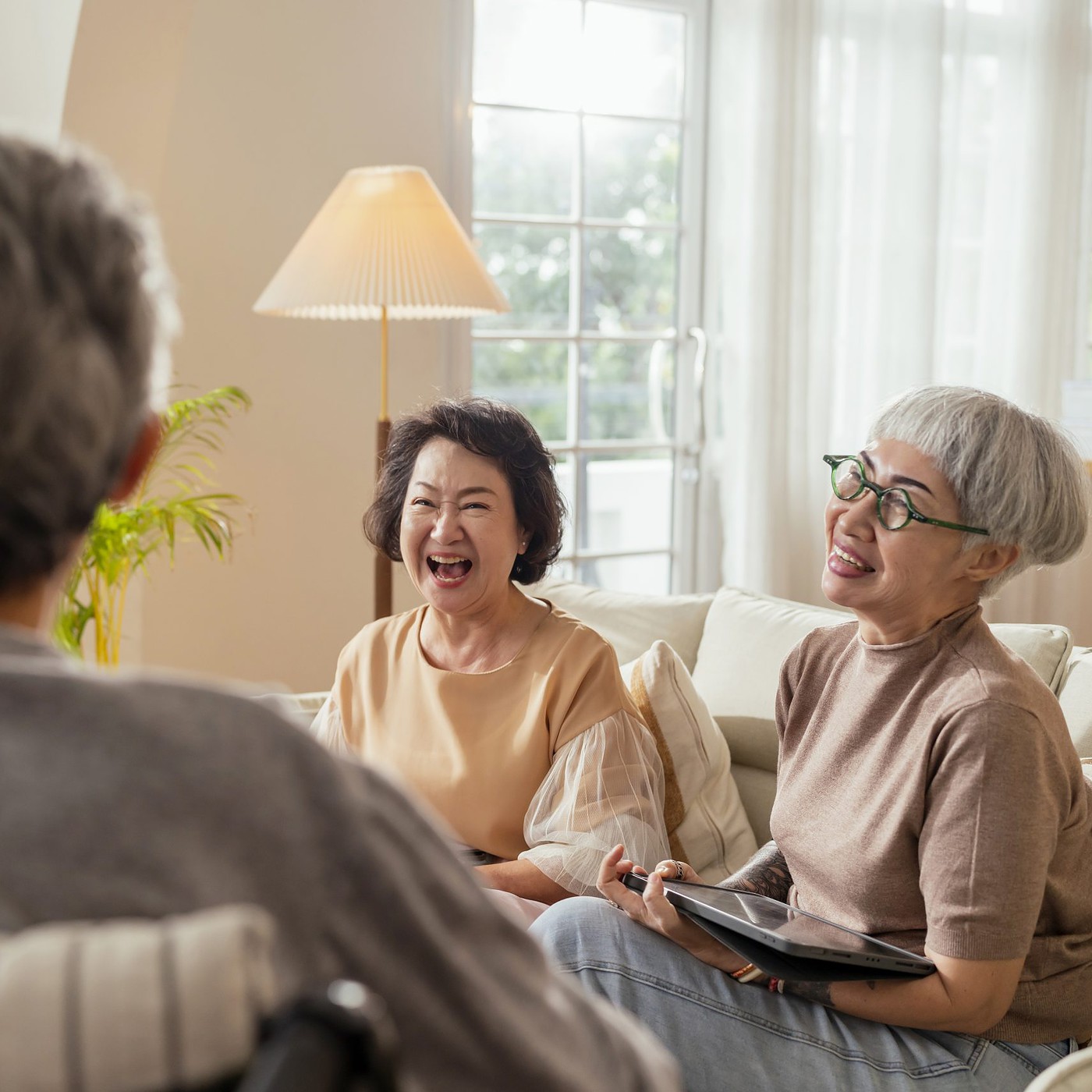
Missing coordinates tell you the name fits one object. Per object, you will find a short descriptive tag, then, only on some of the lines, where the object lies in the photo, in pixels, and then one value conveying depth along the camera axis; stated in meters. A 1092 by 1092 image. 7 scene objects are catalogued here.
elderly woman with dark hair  1.82
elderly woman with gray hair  1.27
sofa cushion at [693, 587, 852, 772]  2.32
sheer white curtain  3.69
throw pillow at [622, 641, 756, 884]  2.10
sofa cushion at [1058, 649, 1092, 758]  1.86
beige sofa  2.04
